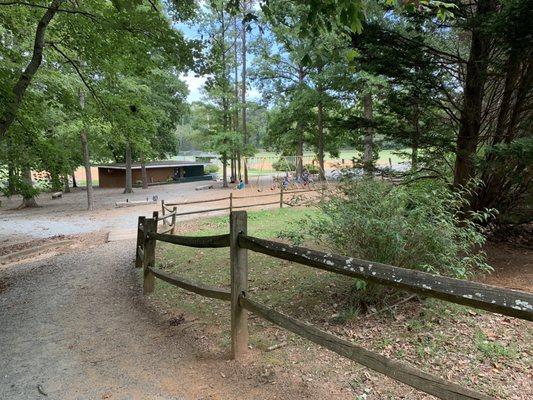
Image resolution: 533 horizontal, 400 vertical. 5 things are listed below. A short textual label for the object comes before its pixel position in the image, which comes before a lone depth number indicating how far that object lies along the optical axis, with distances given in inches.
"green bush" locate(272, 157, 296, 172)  1316.9
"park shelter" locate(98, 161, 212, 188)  1657.2
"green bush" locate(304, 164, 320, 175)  1290.6
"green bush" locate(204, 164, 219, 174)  2237.0
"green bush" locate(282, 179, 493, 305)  145.8
